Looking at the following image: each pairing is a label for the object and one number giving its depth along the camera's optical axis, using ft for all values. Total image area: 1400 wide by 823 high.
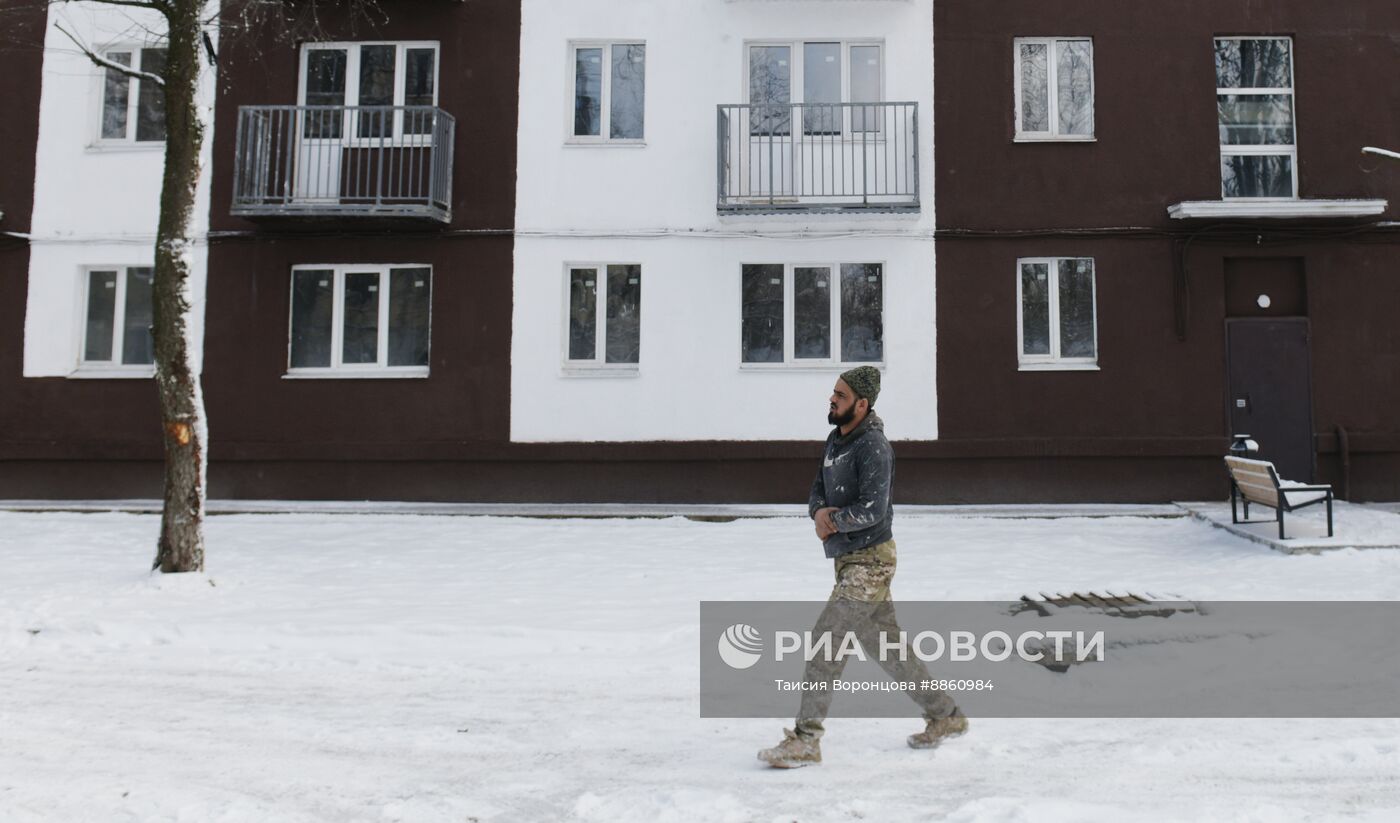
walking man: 12.65
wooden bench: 27.91
